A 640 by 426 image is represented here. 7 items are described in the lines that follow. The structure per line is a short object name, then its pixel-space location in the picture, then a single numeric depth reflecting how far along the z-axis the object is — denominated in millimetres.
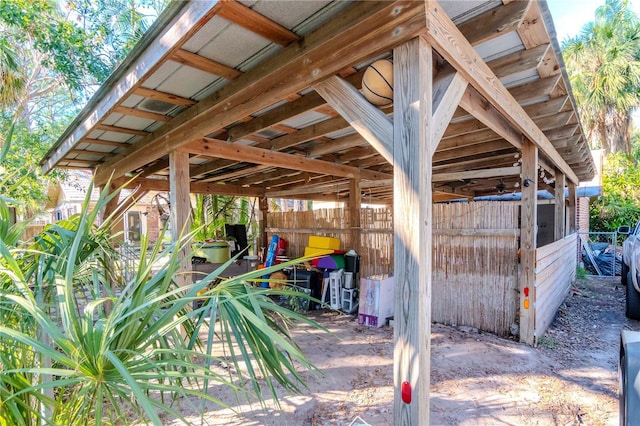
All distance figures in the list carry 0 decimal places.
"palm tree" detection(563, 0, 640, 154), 12031
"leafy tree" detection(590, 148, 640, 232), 11430
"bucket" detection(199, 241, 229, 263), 6969
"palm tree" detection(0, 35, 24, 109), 5988
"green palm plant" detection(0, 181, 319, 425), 1092
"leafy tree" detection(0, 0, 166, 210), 6129
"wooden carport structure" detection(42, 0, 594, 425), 1628
